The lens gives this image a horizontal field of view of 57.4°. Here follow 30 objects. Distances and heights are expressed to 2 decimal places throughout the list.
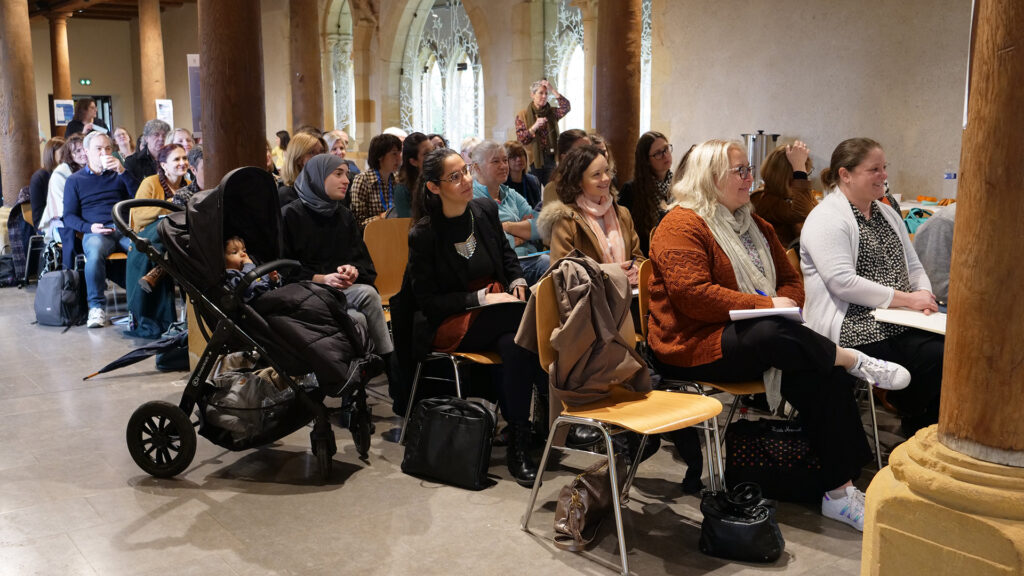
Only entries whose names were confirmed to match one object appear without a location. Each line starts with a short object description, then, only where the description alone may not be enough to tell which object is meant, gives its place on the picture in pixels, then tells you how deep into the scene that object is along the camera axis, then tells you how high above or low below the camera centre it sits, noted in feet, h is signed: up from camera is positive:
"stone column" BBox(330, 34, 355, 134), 53.42 +3.71
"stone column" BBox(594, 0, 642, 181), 22.97 +1.59
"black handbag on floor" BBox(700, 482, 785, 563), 9.65 -3.99
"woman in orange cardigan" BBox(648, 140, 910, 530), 10.69 -2.20
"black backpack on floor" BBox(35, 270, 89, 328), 21.99 -3.56
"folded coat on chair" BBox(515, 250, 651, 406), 10.16 -2.13
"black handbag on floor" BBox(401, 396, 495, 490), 11.71 -3.75
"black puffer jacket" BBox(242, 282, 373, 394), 11.61 -2.32
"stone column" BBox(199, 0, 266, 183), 16.19 +1.07
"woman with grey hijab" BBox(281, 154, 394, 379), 14.16 -1.37
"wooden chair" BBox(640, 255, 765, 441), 11.65 -2.03
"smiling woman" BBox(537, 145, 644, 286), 13.76 -1.06
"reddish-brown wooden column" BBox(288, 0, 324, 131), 31.68 +2.68
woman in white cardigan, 11.99 -1.76
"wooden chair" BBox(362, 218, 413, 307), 15.93 -1.82
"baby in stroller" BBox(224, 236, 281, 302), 12.13 -1.64
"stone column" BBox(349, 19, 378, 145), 49.01 +3.63
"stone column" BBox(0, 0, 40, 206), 32.37 +1.36
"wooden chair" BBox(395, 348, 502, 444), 12.37 -2.84
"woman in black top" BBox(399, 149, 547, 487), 12.10 -2.03
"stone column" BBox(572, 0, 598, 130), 37.19 +4.12
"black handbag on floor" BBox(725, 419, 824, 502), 11.17 -3.81
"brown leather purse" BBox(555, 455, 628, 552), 10.11 -3.99
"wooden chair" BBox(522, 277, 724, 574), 9.45 -2.82
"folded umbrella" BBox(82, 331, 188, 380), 16.37 -3.69
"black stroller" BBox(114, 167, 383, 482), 11.66 -2.50
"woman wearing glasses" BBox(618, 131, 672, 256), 16.81 -0.81
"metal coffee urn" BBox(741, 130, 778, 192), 28.94 -0.20
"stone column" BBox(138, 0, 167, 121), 48.98 +4.62
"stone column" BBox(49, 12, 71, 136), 51.70 +4.58
